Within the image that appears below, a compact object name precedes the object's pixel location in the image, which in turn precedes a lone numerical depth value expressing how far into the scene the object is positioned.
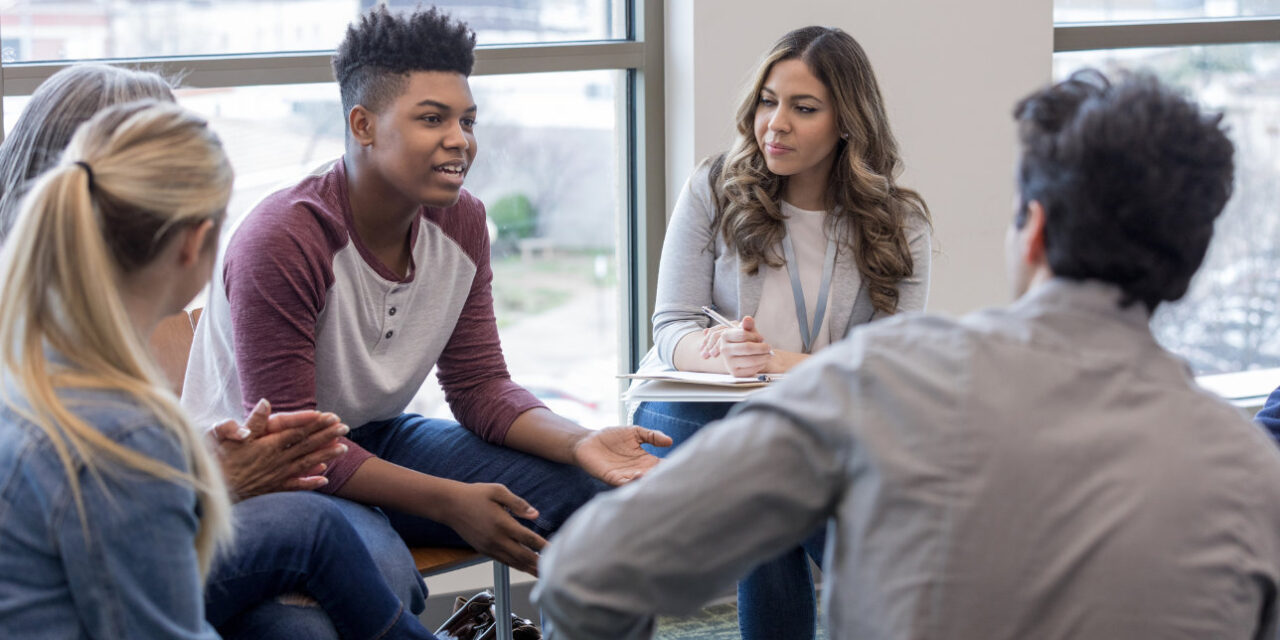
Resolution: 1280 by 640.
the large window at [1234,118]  3.47
